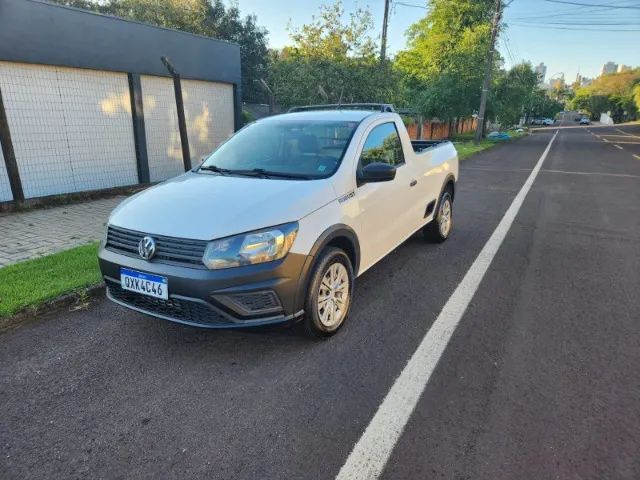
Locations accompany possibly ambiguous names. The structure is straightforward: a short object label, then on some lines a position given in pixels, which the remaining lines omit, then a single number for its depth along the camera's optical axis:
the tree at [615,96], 85.25
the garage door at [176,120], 9.95
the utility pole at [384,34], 15.11
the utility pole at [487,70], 25.17
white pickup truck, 2.95
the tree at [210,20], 25.81
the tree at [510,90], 30.88
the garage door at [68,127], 7.60
